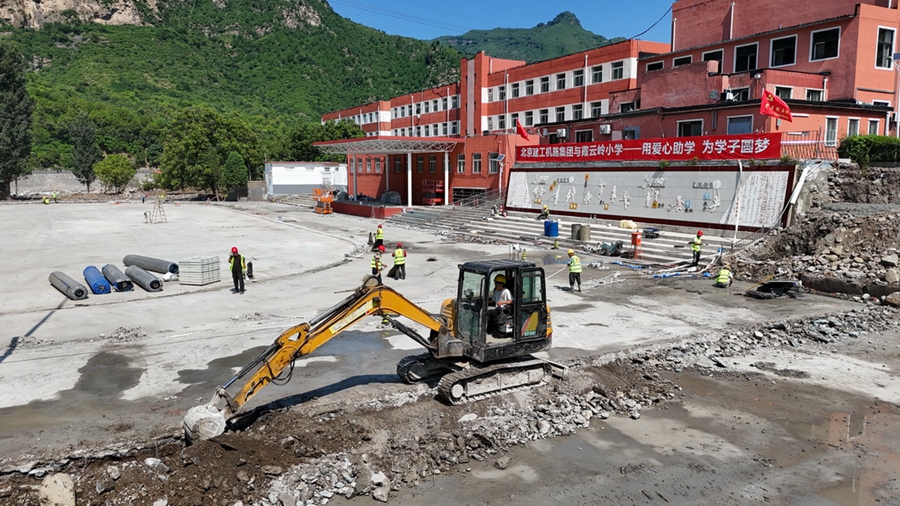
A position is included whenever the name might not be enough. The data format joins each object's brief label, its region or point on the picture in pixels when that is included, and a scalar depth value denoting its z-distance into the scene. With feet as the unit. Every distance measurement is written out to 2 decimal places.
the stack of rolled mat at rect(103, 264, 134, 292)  65.82
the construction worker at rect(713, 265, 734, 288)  67.15
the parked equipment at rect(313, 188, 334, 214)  173.25
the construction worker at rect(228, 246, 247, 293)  65.41
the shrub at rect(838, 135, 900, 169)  84.53
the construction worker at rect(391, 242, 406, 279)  72.59
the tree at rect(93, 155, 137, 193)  241.14
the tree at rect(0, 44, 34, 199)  222.28
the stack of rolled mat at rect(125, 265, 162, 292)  66.53
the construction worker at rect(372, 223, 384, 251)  93.43
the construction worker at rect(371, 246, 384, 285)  68.90
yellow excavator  29.84
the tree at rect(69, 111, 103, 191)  253.65
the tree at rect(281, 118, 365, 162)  268.21
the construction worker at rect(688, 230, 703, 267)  76.95
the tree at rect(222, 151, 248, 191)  226.38
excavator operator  32.35
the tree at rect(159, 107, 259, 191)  224.53
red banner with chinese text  86.84
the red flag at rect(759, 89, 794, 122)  84.94
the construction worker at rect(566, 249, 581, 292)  64.28
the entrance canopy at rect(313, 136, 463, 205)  156.56
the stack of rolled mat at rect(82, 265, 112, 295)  64.18
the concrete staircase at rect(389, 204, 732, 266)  87.25
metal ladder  144.87
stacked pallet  69.36
